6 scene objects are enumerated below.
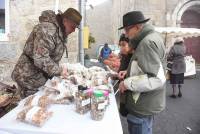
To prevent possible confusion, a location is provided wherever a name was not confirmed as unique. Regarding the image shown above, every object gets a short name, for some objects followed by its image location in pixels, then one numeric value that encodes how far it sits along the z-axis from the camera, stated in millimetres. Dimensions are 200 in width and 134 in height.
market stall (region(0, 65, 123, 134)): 1027
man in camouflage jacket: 1474
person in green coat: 1293
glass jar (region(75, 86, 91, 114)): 1169
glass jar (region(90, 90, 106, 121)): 1101
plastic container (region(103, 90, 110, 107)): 1155
